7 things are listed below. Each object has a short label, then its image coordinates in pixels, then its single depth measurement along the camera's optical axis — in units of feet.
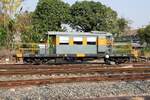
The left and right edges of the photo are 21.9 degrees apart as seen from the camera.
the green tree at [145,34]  209.09
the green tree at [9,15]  155.84
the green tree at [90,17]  192.13
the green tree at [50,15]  179.93
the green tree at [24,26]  163.84
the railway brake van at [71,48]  95.20
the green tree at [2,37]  147.64
